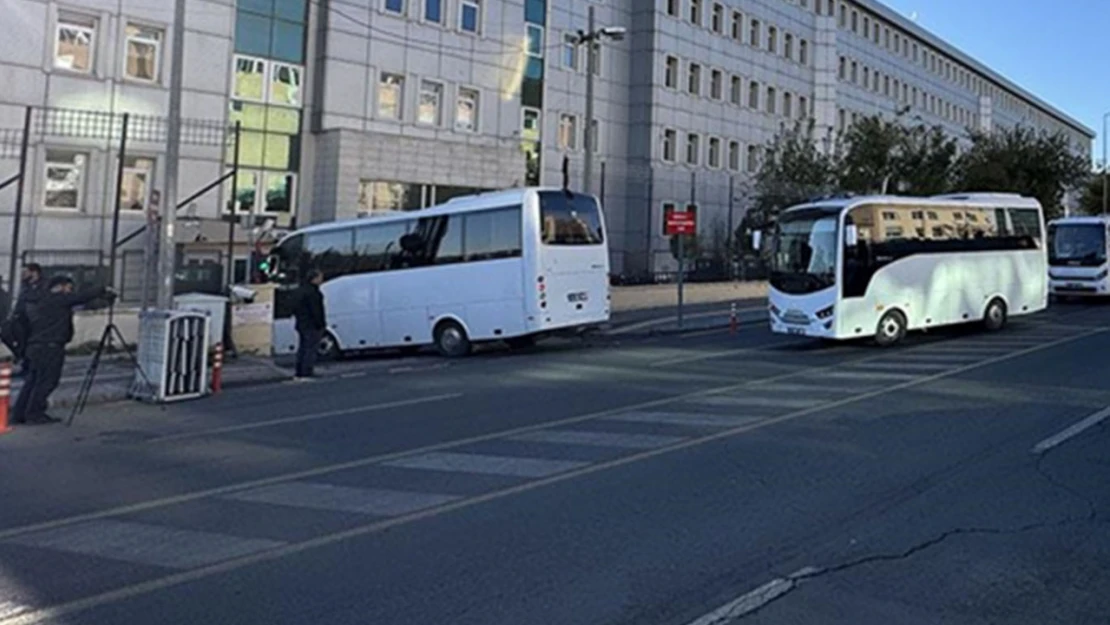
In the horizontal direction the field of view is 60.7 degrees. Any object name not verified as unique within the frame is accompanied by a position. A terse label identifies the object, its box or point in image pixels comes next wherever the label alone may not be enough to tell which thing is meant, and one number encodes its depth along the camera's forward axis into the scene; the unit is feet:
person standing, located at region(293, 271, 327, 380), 53.57
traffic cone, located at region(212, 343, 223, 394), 47.60
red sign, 83.25
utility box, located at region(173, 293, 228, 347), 51.01
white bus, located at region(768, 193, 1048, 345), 63.93
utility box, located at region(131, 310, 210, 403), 43.96
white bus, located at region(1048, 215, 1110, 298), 104.12
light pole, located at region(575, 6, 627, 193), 80.84
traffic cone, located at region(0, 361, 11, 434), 36.20
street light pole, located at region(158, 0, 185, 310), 50.01
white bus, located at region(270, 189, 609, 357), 63.72
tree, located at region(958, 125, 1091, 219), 167.53
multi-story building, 84.38
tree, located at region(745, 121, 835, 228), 138.51
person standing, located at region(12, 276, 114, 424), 37.52
